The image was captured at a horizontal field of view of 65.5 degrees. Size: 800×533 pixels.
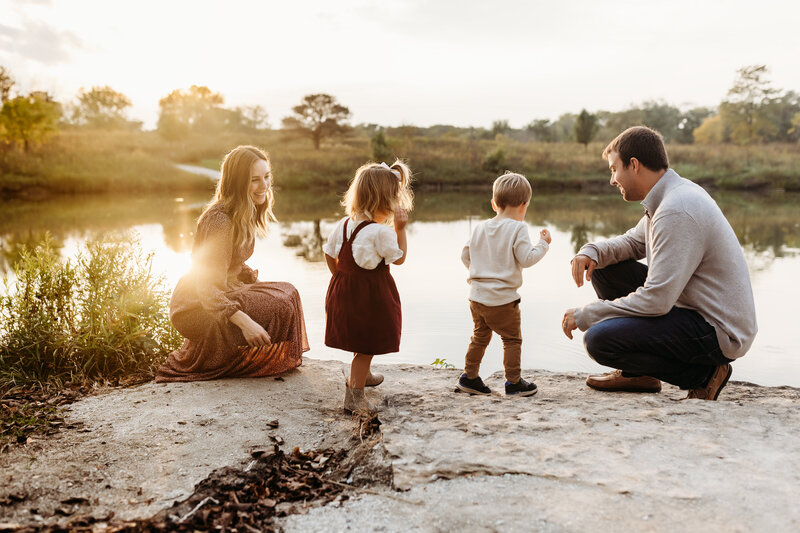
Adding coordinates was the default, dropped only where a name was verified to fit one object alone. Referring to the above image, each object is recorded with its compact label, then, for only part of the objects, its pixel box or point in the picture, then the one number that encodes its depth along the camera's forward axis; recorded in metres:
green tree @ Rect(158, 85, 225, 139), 54.51
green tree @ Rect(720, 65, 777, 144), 42.91
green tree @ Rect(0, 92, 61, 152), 27.97
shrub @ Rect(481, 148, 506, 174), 31.16
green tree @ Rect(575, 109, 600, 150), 37.03
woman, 3.54
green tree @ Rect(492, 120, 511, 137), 55.00
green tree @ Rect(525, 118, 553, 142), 55.97
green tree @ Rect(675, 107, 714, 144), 55.84
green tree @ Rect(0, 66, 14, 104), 30.91
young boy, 3.46
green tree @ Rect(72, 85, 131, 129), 52.47
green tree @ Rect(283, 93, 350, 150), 43.78
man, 3.02
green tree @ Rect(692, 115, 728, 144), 48.88
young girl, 3.18
